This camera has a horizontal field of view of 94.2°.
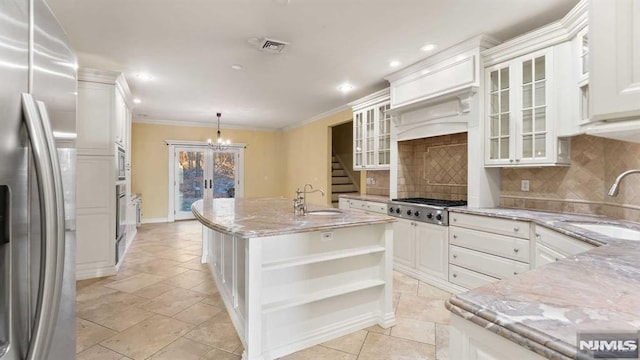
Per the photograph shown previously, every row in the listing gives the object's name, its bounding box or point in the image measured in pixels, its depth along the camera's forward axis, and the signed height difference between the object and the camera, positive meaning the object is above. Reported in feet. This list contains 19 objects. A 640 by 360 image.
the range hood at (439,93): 10.22 +3.40
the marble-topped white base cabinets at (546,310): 2.22 -1.09
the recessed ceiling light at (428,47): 10.35 +4.75
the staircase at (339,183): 22.82 -0.19
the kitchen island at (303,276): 6.54 -2.41
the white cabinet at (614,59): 3.66 +1.60
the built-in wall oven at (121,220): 12.92 -1.90
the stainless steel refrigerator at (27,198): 2.42 -0.17
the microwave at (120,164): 12.98 +0.72
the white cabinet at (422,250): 10.88 -2.72
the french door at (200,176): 25.23 +0.37
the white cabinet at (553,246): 6.32 -1.49
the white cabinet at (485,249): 8.57 -2.11
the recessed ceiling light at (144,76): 13.48 +4.78
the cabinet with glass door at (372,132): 14.94 +2.63
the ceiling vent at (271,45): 9.96 +4.66
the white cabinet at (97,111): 11.87 +2.77
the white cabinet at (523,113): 8.80 +2.20
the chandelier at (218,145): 25.46 +3.11
